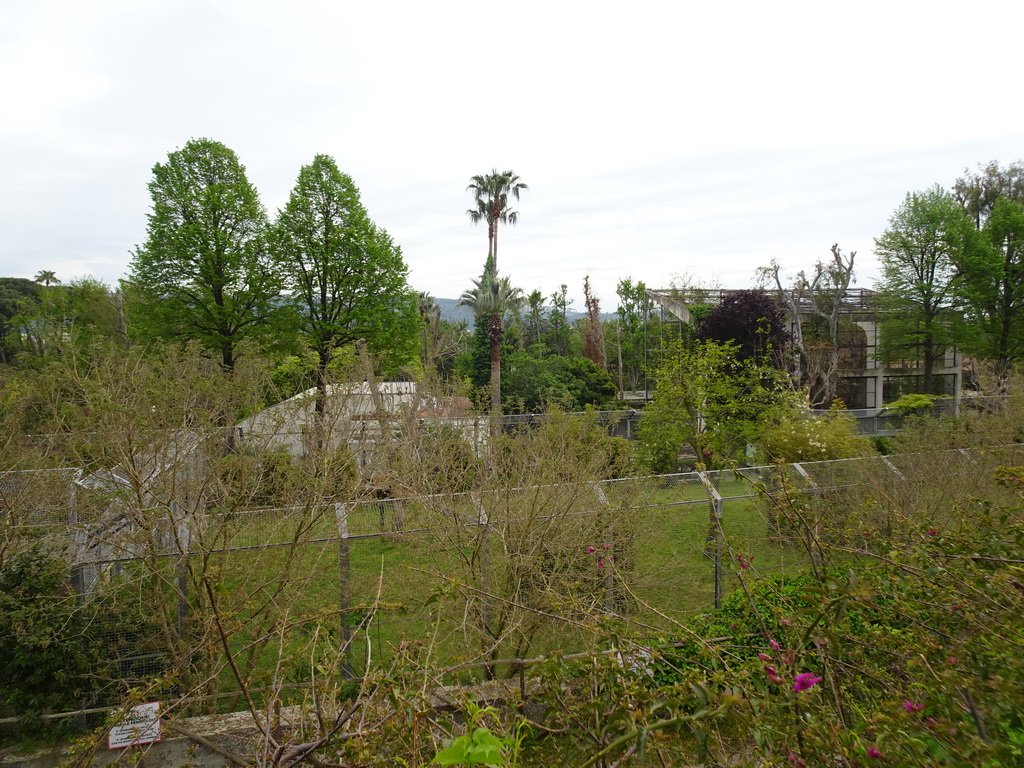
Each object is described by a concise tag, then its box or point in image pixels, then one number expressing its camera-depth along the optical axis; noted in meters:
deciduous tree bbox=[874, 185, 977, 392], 26.47
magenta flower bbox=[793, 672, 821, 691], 2.11
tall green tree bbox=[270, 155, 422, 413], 18.33
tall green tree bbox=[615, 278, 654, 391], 43.56
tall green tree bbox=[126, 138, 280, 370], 17.34
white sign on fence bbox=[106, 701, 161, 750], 3.32
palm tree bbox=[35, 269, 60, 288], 58.12
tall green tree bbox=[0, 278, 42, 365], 39.78
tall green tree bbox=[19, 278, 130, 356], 35.81
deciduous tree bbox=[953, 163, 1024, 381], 25.98
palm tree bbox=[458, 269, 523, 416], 27.78
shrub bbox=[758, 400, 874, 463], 13.30
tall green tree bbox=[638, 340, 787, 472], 13.44
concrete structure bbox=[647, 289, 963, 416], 30.70
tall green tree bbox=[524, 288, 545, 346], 54.25
